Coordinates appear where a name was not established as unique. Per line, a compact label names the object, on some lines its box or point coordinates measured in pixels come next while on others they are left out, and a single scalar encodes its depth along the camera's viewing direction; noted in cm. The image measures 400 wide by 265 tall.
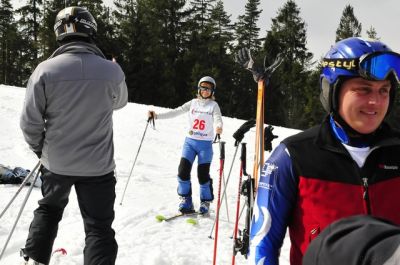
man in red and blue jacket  171
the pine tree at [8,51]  4300
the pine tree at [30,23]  4381
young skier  609
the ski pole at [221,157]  517
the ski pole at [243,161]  425
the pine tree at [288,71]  4181
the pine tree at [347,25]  4328
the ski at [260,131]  368
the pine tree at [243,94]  4231
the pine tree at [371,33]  4094
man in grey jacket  294
